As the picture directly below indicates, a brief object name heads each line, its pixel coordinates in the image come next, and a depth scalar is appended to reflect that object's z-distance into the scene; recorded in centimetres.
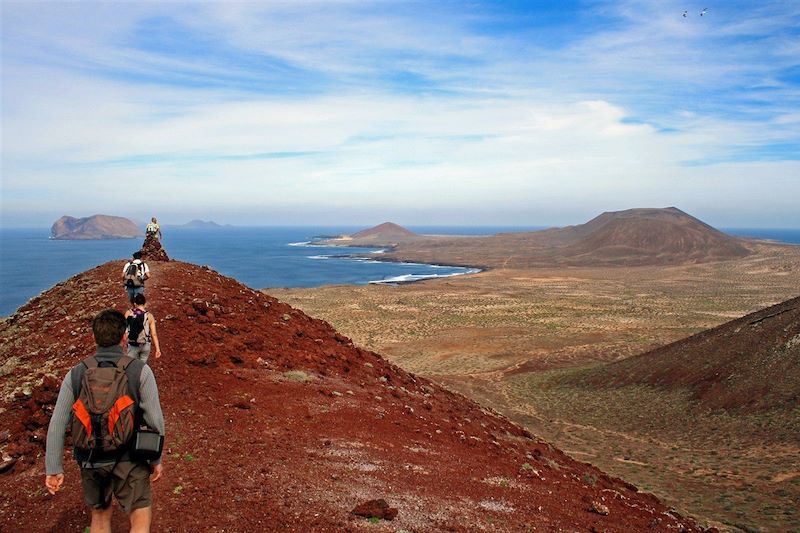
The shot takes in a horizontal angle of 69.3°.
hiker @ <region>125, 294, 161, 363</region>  859
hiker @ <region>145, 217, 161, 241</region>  1705
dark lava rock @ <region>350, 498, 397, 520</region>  675
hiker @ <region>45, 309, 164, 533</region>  469
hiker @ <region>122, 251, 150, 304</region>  1097
